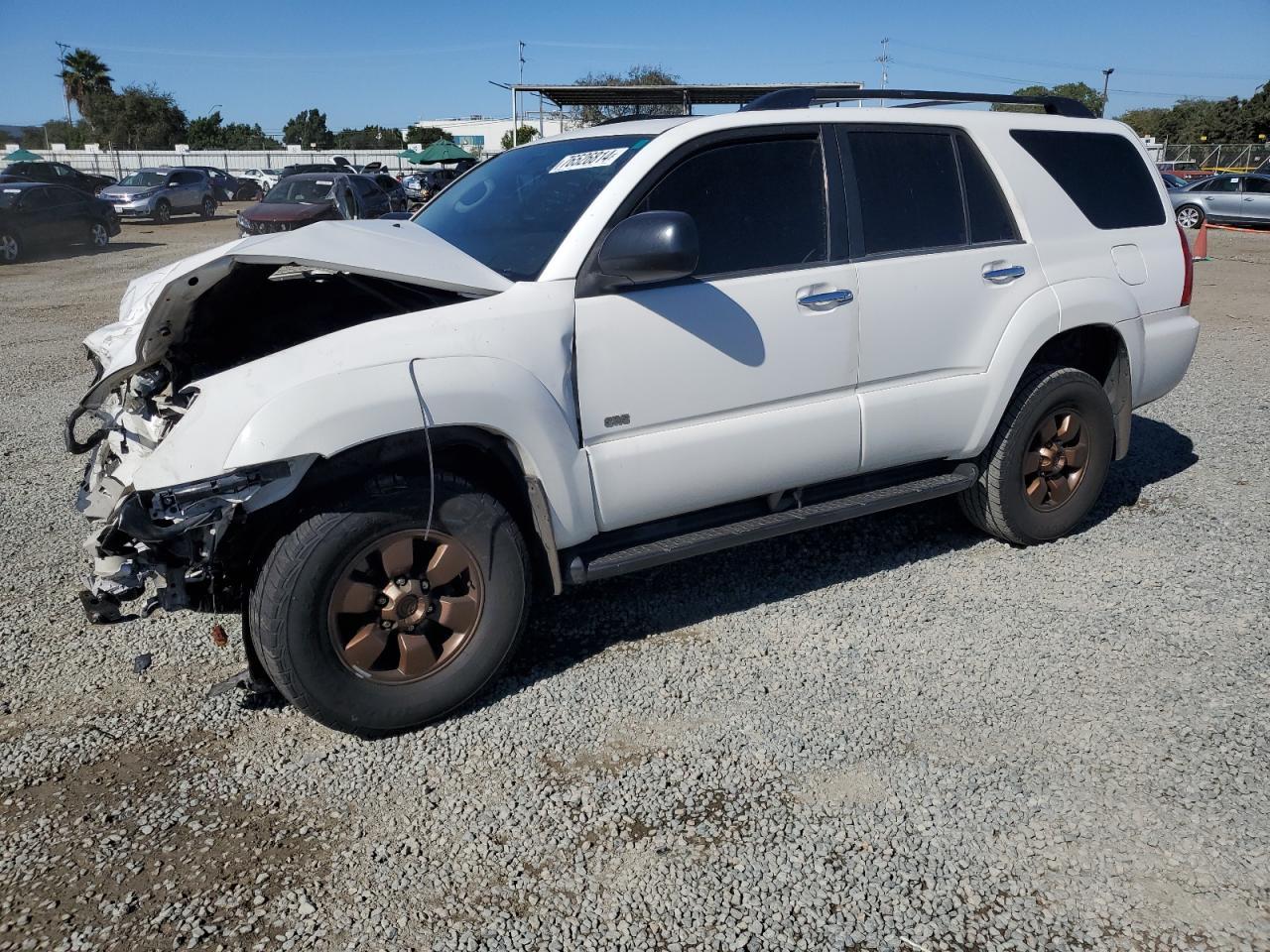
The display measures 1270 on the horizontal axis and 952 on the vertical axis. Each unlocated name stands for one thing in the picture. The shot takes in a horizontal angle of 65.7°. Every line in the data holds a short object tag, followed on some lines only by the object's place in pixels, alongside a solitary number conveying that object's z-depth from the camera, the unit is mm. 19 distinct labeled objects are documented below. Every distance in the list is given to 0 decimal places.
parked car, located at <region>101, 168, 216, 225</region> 30094
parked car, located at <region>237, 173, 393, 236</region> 19734
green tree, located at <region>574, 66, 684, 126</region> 41931
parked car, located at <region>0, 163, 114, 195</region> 26250
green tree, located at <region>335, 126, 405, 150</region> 82744
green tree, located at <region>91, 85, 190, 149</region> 70812
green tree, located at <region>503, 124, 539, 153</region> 52744
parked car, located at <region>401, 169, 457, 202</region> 26469
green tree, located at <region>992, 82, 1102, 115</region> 67094
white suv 3033
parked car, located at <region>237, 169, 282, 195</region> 42094
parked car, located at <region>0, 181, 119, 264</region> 19203
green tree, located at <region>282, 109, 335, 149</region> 91694
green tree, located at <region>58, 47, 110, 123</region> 72000
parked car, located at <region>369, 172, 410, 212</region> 24281
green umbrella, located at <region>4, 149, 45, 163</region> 48084
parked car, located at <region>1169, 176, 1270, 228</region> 24344
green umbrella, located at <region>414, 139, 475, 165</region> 40109
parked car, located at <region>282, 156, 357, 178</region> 36612
